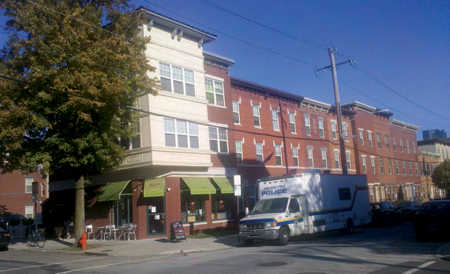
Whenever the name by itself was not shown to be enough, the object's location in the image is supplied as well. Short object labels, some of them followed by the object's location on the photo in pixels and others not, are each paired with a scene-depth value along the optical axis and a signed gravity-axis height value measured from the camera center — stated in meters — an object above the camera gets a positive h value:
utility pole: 26.44 +6.16
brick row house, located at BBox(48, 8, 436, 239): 22.61 +3.11
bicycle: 21.50 -1.78
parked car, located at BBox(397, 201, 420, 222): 30.33 -2.04
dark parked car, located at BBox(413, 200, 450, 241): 15.54 -1.58
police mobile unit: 17.19 -0.94
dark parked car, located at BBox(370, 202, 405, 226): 27.14 -2.15
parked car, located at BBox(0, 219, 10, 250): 20.13 -1.56
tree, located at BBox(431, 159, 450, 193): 52.59 +0.43
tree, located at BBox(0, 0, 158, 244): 17.62 +5.45
